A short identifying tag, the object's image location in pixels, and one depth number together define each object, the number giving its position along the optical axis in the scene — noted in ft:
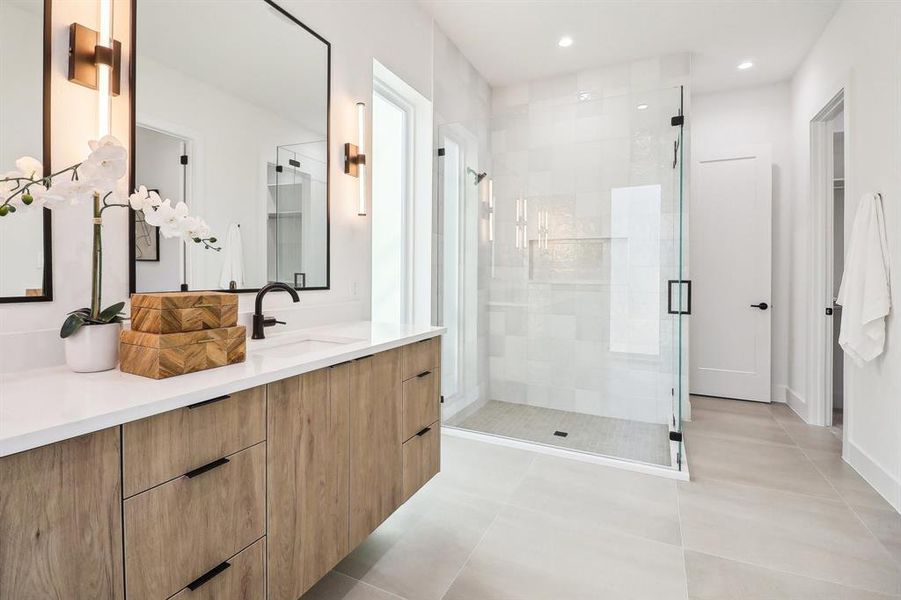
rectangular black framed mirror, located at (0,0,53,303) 3.55
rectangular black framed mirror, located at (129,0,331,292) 4.67
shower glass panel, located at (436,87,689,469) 9.69
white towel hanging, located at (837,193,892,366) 7.51
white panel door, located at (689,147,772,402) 13.00
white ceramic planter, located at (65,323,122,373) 3.54
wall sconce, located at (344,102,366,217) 7.43
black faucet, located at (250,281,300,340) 5.39
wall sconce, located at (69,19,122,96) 3.90
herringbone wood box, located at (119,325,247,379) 3.43
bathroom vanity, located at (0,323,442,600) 2.44
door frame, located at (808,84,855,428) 10.63
